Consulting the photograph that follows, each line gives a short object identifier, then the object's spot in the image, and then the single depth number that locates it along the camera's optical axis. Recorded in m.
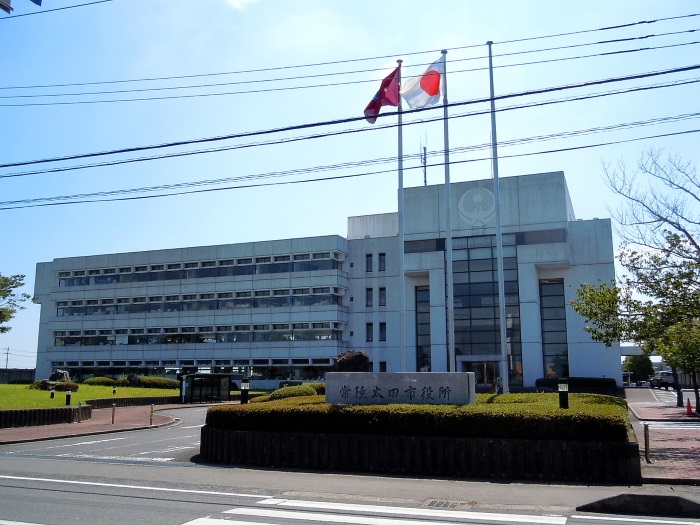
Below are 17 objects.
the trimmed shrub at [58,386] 40.31
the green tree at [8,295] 26.56
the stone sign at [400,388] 15.29
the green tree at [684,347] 17.20
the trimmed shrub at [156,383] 53.91
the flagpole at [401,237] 26.22
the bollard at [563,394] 13.68
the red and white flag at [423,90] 24.30
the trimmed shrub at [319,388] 30.59
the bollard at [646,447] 13.31
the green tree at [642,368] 92.56
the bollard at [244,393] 17.56
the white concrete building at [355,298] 49.00
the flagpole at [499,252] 26.56
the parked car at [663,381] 66.16
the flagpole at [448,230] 27.09
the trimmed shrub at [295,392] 25.91
